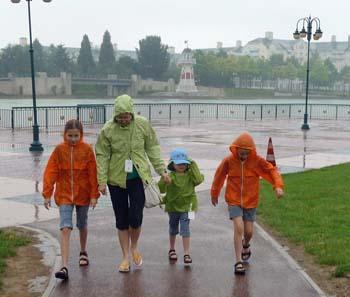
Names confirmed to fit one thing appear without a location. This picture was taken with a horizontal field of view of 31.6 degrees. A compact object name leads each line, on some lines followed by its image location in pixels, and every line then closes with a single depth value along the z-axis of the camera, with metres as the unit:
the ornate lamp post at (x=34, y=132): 19.33
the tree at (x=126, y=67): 117.69
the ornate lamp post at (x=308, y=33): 31.25
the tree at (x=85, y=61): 119.44
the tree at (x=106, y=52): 127.06
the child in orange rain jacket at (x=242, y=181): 6.33
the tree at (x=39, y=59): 116.56
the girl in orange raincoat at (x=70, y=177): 6.18
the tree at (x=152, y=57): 122.38
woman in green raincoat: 6.09
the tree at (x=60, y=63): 116.31
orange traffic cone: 13.41
